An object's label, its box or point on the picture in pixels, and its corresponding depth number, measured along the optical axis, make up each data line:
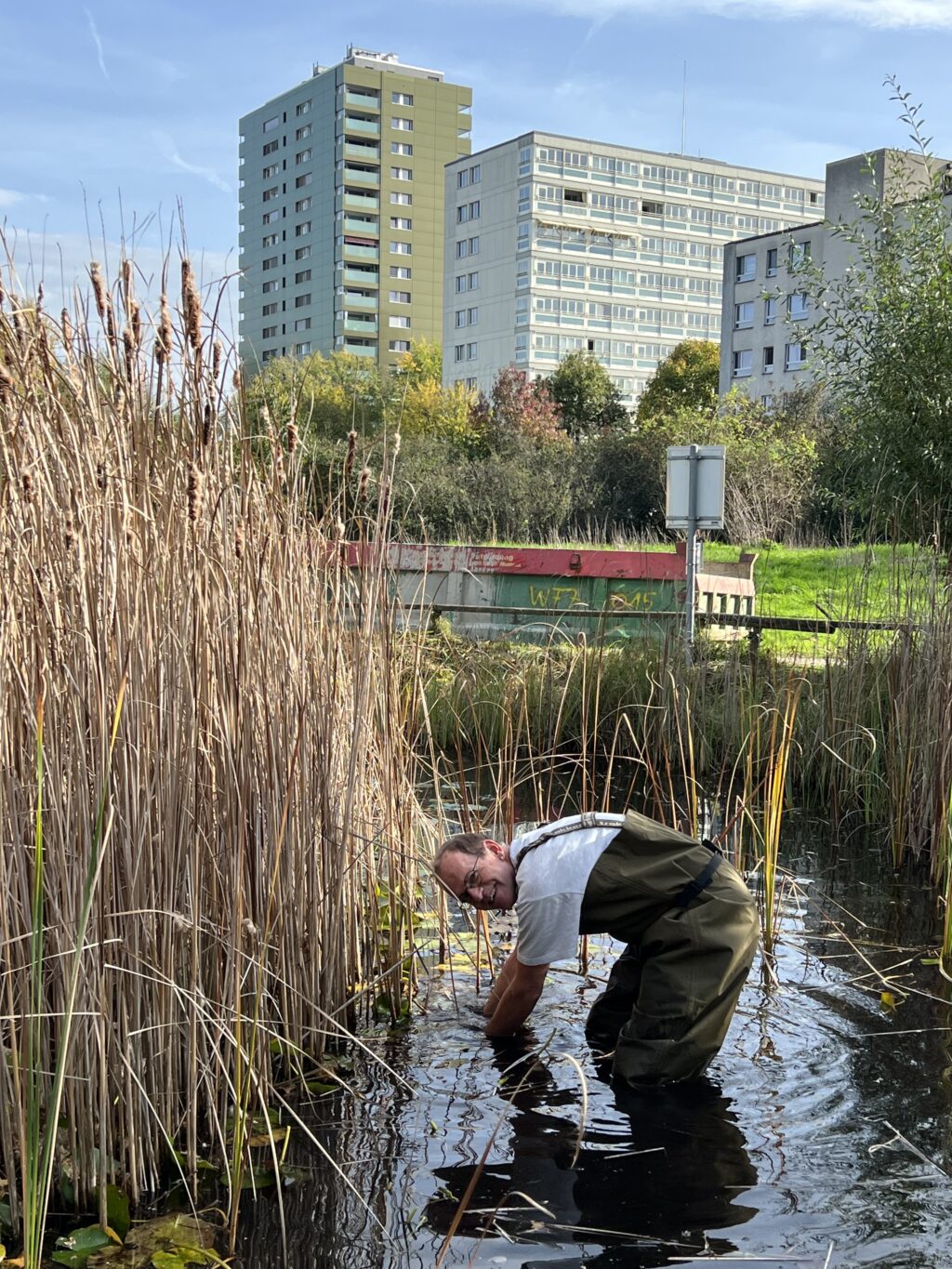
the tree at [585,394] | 47.72
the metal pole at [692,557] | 8.85
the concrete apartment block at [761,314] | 49.47
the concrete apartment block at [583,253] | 76.69
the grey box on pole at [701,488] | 10.85
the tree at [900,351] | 9.77
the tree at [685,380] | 46.53
